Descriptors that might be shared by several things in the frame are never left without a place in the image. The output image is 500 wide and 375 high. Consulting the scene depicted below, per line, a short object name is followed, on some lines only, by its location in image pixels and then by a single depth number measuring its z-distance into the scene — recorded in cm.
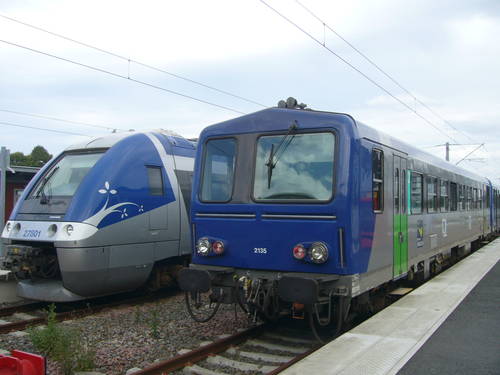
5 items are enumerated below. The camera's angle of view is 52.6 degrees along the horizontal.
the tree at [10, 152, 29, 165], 6283
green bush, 534
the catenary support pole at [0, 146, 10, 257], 1087
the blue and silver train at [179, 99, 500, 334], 576
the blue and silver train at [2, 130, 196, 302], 783
